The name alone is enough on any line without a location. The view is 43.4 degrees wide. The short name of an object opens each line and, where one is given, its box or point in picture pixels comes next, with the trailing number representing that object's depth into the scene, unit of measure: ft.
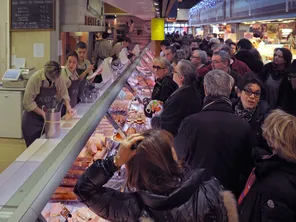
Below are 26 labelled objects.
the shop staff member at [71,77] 15.38
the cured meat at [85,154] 8.59
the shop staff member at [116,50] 27.80
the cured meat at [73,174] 7.30
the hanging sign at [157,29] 37.09
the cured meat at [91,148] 9.17
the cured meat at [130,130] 11.44
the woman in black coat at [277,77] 14.88
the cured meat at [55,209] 6.83
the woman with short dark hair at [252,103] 9.64
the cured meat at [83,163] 7.88
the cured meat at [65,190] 7.32
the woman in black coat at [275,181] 5.64
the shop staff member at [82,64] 17.24
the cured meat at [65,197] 7.34
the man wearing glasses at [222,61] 13.10
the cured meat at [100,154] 9.19
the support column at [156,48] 37.67
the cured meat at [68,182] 7.27
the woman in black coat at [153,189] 4.37
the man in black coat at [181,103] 10.28
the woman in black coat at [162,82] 13.25
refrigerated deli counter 4.33
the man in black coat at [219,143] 7.86
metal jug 8.13
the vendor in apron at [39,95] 13.56
